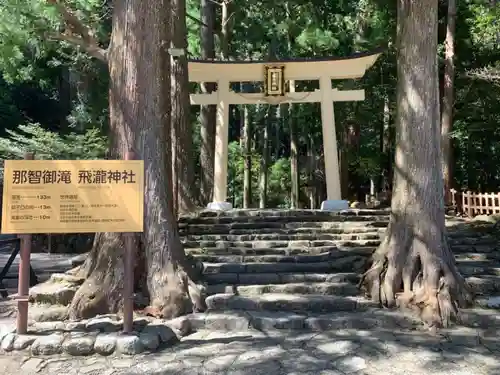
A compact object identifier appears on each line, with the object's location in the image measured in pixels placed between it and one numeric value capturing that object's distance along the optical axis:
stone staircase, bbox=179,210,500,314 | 5.64
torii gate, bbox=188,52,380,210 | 10.69
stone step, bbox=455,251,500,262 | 7.44
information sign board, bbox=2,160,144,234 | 4.36
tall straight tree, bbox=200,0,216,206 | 12.50
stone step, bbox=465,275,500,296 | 6.03
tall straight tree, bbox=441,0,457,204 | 13.17
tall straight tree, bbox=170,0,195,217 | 9.45
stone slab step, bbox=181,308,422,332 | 4.98
